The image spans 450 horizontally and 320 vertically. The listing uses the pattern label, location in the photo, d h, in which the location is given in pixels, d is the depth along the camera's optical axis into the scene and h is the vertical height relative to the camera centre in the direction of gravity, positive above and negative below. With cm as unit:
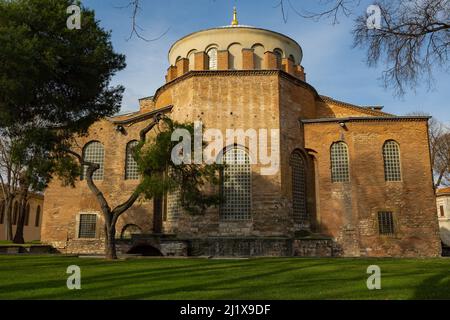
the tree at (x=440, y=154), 3186 +582
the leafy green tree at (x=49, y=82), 1293 +511
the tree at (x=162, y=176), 1392 +200
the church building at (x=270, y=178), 2020 +280
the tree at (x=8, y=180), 2749 +360
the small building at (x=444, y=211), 4428 +206
